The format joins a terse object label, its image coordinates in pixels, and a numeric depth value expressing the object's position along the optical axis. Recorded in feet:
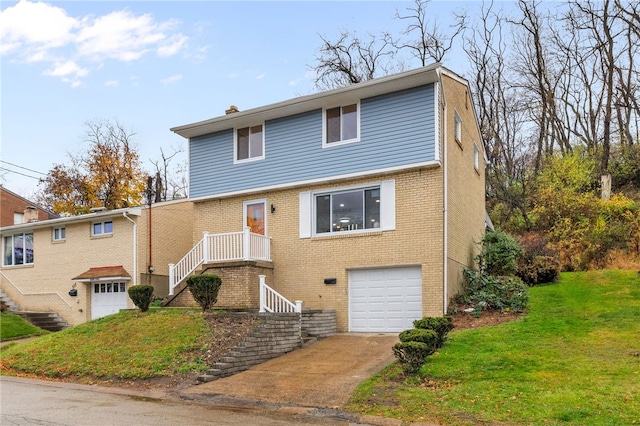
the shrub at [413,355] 32.73
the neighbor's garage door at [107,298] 71.20
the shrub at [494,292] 48.14
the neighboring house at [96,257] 70.69
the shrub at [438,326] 37.73
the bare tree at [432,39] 114.52
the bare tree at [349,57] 118.73
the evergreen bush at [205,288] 47.81
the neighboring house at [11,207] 132.21
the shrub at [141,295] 52.70
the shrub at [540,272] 60.85
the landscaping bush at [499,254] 56.80
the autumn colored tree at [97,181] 124.16
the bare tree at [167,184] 139.13
